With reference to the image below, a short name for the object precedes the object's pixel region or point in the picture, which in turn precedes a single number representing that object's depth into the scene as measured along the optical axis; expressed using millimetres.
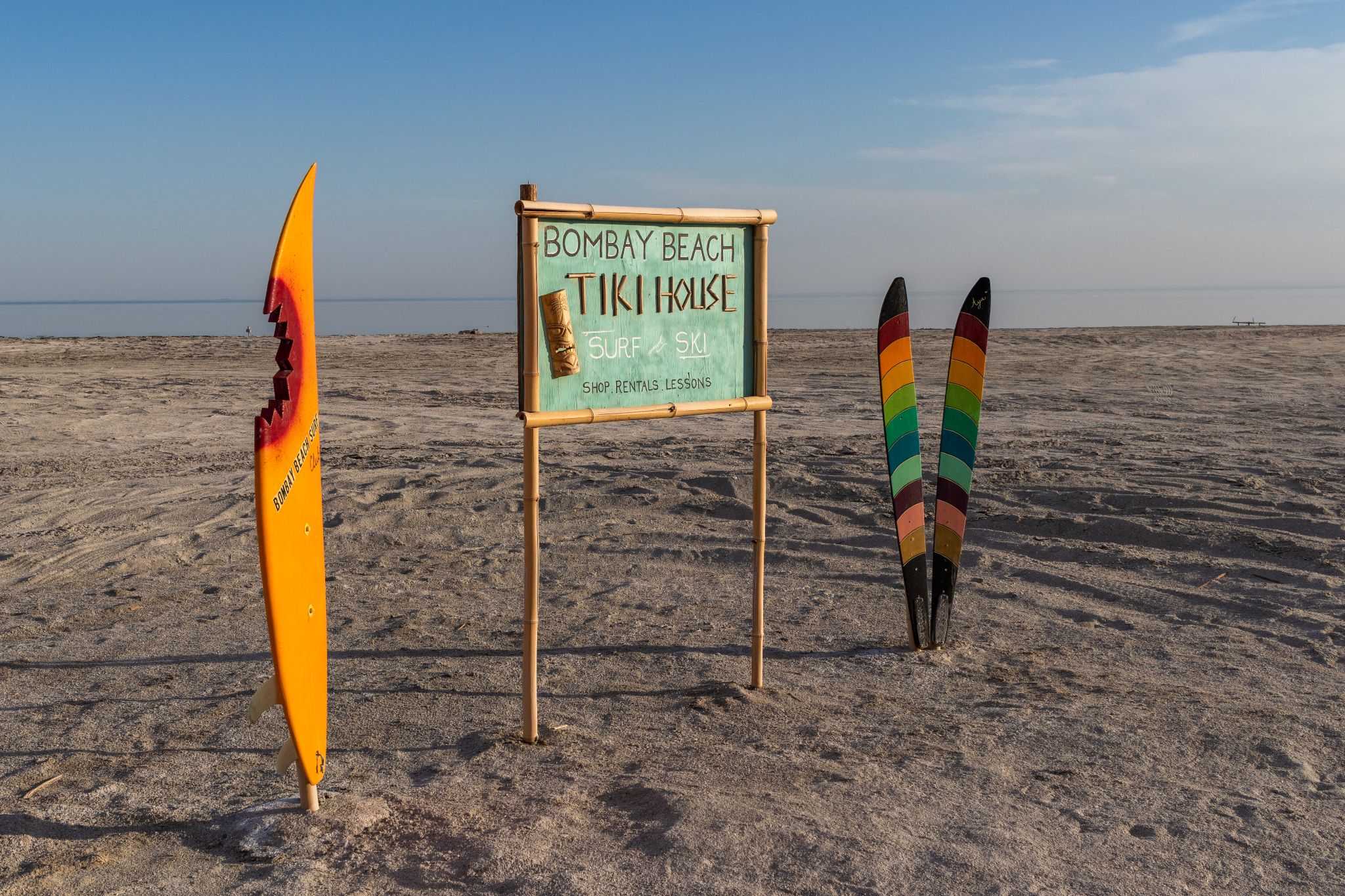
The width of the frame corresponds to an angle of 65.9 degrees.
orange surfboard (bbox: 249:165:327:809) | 2748
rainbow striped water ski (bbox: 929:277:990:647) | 4965
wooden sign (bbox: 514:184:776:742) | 3719
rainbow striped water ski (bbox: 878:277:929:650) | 4730
